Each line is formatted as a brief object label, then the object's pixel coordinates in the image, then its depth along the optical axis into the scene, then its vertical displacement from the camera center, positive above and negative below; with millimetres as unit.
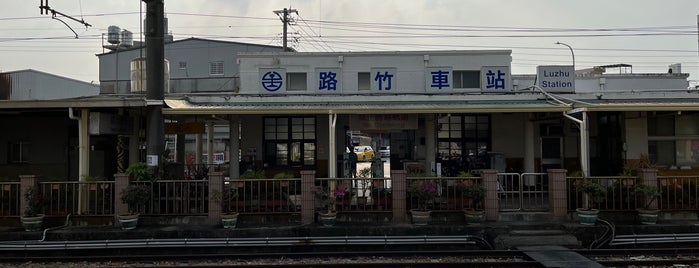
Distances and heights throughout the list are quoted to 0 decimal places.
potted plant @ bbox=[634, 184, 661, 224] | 10477 -1221
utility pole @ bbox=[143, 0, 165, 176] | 11820 +1723
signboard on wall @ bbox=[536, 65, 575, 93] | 16641 +2323
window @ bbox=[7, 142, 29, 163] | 15211 -53
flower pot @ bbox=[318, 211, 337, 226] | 10641 -1501
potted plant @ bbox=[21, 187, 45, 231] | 10461 -1288
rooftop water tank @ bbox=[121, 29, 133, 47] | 42719 +9767
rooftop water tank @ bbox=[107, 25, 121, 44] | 42406 +9844
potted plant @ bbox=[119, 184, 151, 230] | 10438 -1060
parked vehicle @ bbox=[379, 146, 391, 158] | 33975 -350
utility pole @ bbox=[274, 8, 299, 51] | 32406 +8823
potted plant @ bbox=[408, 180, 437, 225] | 10695 -1057
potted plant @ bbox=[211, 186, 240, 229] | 10492 -1195
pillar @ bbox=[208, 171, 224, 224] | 10828 -1152
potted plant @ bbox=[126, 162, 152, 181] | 11008 -512
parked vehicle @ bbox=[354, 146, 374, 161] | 32438 -325
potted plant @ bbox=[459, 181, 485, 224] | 10672 -1158
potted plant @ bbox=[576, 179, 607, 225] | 10406 -1124
